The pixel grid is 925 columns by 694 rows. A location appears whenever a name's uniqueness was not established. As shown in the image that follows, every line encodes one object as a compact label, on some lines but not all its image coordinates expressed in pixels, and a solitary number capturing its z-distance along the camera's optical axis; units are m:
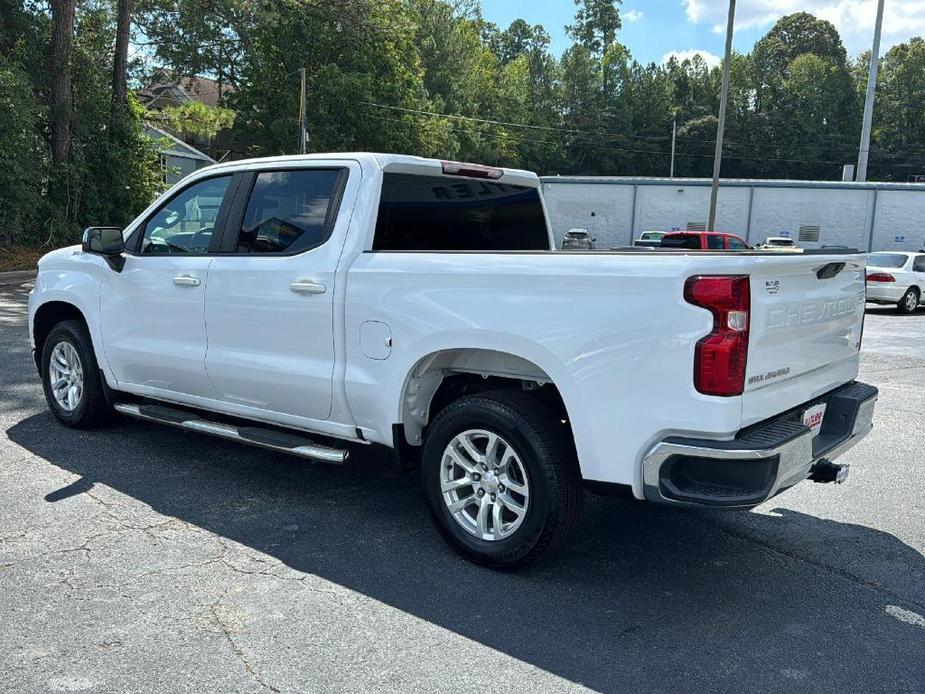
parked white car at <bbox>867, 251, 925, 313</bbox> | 18.45
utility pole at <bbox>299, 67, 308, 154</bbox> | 32.03
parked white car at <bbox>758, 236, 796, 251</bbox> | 32.97
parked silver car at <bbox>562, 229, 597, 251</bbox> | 34.53
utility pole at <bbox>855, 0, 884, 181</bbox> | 35.78
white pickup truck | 3.38
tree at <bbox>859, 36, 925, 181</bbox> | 81.44
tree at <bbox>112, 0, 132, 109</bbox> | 22.25
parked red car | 22.02
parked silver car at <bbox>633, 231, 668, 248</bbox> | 32.94
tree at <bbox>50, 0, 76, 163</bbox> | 20.36
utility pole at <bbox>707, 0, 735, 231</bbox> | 26.05
